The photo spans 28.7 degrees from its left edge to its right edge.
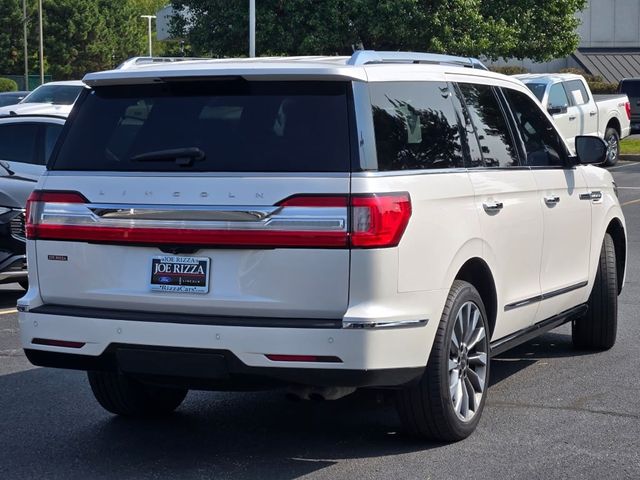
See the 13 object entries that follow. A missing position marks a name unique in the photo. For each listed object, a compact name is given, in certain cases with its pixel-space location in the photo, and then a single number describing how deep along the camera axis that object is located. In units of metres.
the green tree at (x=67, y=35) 80.19
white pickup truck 24.50
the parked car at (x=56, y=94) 22.36
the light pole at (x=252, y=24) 33.09
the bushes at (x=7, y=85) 70.19
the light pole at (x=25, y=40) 67.99
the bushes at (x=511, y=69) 59.67
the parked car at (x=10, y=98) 30.23
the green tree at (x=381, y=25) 38.09
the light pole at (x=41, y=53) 65.06
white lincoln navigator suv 5.41
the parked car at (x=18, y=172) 10.64
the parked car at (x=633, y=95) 38.09
